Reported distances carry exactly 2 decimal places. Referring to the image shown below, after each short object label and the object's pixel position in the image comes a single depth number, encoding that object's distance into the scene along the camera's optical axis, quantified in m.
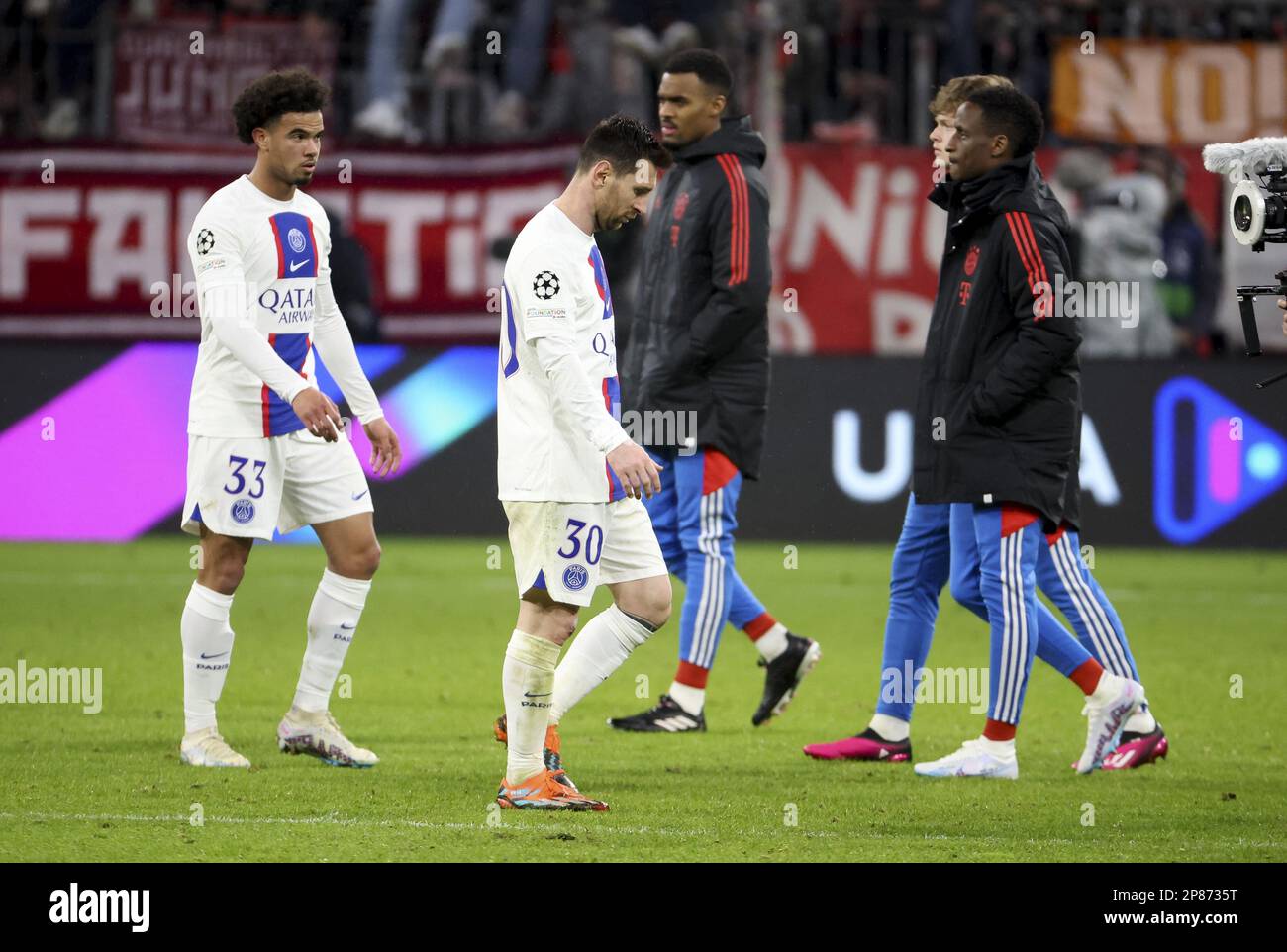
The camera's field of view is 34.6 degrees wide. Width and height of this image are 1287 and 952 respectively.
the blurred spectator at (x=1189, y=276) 15.95
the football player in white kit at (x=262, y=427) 6.78
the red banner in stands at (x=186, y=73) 15.81
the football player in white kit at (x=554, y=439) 6.03
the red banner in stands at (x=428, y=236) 15.79
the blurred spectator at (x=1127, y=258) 15.84
